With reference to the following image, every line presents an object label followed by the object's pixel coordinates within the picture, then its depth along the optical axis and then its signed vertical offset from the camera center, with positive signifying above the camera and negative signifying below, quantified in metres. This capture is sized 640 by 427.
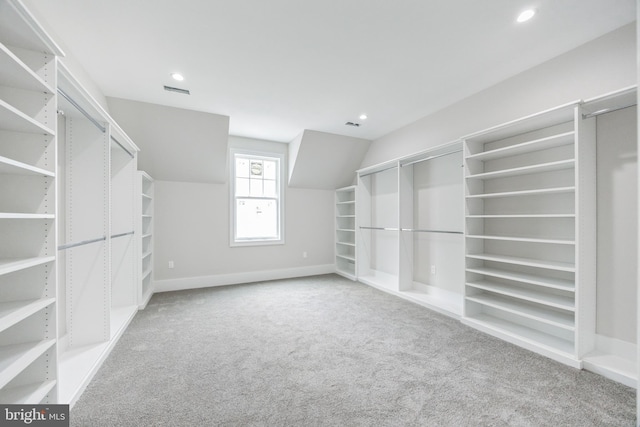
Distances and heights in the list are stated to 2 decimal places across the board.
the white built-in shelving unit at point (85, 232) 2.20 -0.14
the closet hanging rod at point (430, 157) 3.32 +0.78
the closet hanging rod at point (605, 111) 1.98 +0.81
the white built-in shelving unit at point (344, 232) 5.42 -0.37
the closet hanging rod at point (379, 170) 4.25 +0.80
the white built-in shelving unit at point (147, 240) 3.66 -0.38
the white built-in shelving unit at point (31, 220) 1.25 -0.02
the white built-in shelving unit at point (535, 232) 2.07 -0.18
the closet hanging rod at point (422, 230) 3.07 -0.21
